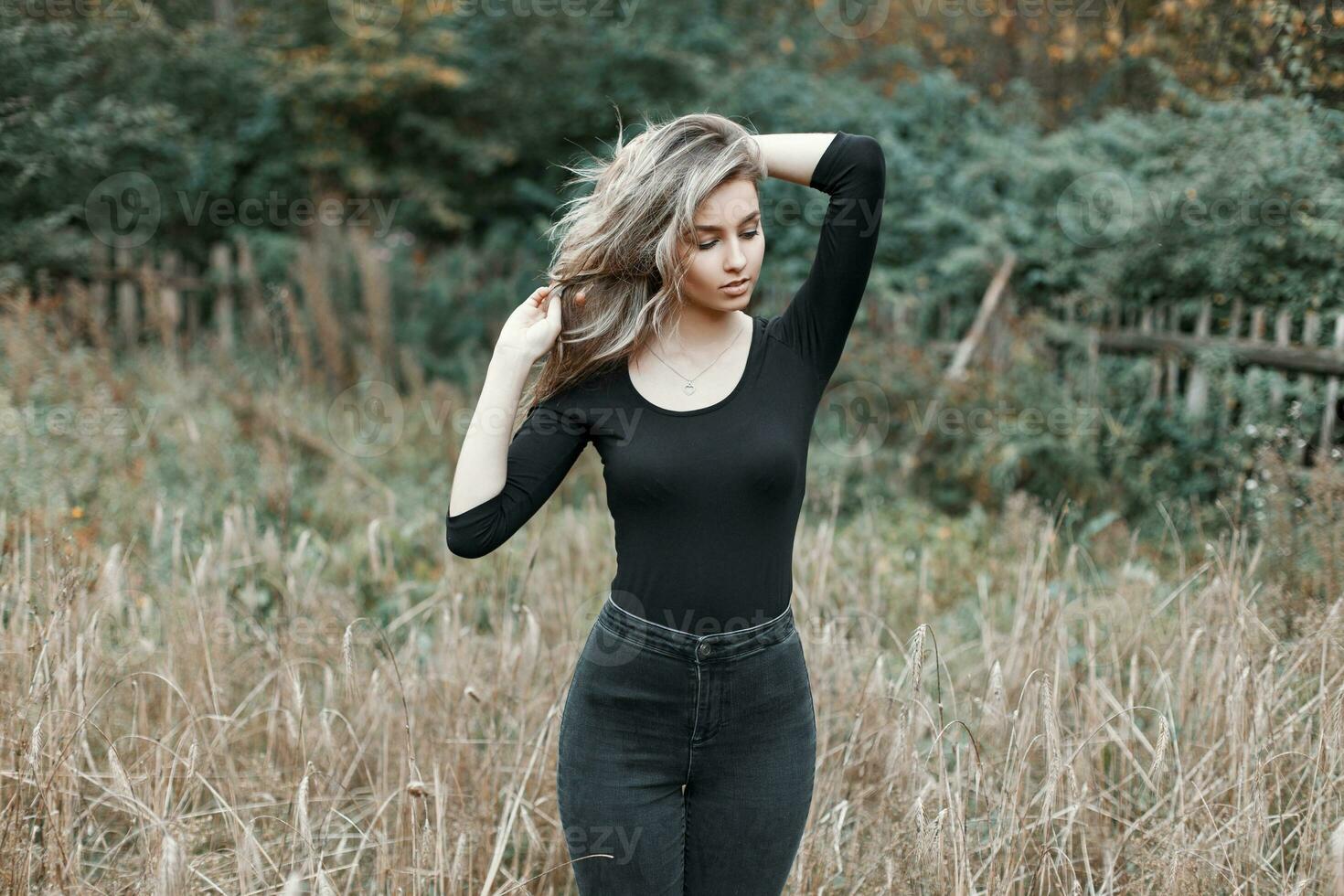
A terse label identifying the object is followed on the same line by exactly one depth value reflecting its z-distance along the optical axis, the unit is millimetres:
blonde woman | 1583
